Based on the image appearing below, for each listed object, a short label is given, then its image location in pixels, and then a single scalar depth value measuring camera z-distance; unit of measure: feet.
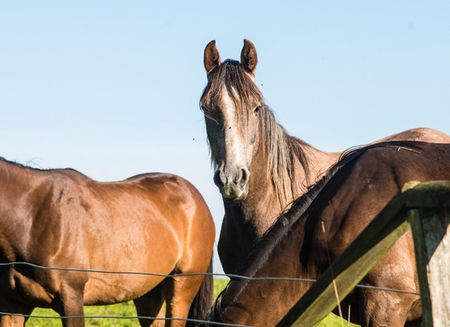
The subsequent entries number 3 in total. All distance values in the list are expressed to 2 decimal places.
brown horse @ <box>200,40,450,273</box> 38.50
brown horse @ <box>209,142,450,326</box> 25.48
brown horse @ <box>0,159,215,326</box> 45.73
